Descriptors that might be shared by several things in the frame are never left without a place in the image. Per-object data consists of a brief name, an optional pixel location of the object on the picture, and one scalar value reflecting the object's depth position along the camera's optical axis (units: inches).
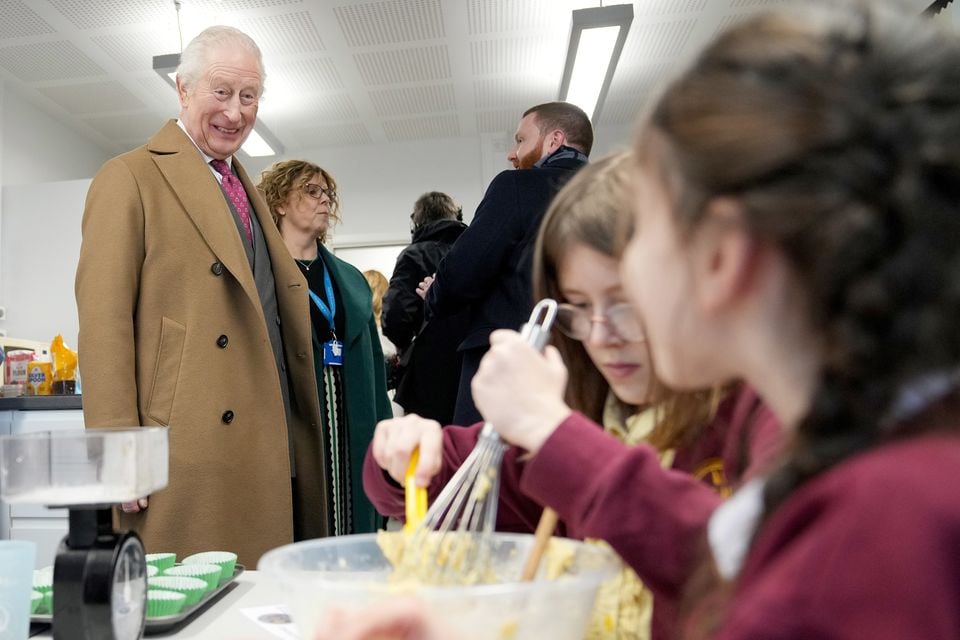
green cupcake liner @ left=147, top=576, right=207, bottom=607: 31.4
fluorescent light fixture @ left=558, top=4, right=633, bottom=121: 119.6
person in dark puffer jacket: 88.1
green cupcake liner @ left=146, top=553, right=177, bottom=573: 35.6
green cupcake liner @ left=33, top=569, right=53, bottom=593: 31.9
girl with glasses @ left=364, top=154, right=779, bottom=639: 28.0
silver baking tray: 29.5
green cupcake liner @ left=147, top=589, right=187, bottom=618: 29.8
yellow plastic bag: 103.8
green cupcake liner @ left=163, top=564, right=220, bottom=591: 33.9
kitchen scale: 23.8
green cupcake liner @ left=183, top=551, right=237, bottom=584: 35.8
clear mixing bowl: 16.8
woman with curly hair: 79.3
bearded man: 69.7
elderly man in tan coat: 54.1
